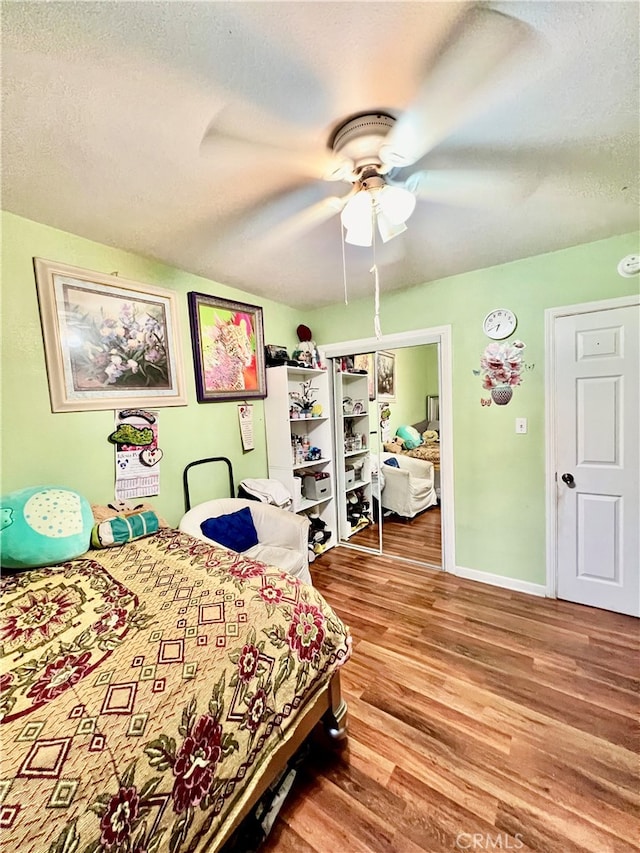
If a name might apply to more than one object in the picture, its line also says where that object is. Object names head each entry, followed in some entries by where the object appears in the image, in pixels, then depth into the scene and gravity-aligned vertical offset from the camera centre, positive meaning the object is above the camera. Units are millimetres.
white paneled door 2055 -460
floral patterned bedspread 658 -725
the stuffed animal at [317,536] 3154 -1315
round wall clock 2363 +498
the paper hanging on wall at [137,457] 1980 -286
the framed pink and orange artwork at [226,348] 2389 +454
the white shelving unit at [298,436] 2875 -317
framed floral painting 1723 +420
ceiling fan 870 +909
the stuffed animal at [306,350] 3109 +499
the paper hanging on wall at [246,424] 2750 -151
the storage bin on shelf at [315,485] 3213 -813
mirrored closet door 2990 -527
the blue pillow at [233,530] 2148 -826
